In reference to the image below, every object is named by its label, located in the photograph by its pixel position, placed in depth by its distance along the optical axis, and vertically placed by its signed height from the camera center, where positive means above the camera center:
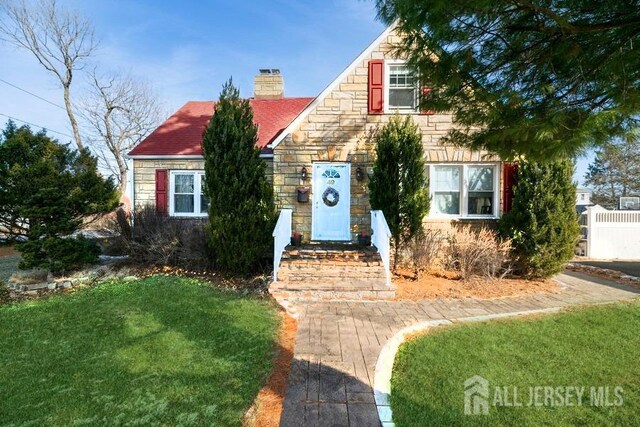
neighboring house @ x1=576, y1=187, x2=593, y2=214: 30.03 +1.57
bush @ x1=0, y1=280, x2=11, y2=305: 7.54 -1.95
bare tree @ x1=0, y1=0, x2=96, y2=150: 19.64 +8.65
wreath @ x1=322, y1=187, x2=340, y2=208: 9.81 +0.39
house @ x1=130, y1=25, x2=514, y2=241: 9.51 +1.28
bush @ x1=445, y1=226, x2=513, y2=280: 7.97 -0.97
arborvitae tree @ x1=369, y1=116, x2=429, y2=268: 8.38 +0.71
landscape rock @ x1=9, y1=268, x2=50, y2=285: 8.56 -1.71
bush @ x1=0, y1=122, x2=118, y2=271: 7.90 +0.25
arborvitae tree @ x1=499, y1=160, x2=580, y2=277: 7.94 -0.11
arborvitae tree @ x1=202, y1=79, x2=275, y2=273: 8.16 +0.37
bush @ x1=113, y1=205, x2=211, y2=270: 8.99 -0.87
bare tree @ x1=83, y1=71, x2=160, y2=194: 24.22 +5.48
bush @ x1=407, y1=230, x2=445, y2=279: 8.30 -0.97
